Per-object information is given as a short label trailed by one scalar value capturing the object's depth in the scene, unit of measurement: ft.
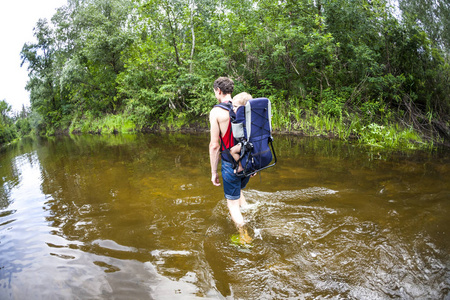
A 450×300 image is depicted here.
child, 10.11
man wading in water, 9.99
